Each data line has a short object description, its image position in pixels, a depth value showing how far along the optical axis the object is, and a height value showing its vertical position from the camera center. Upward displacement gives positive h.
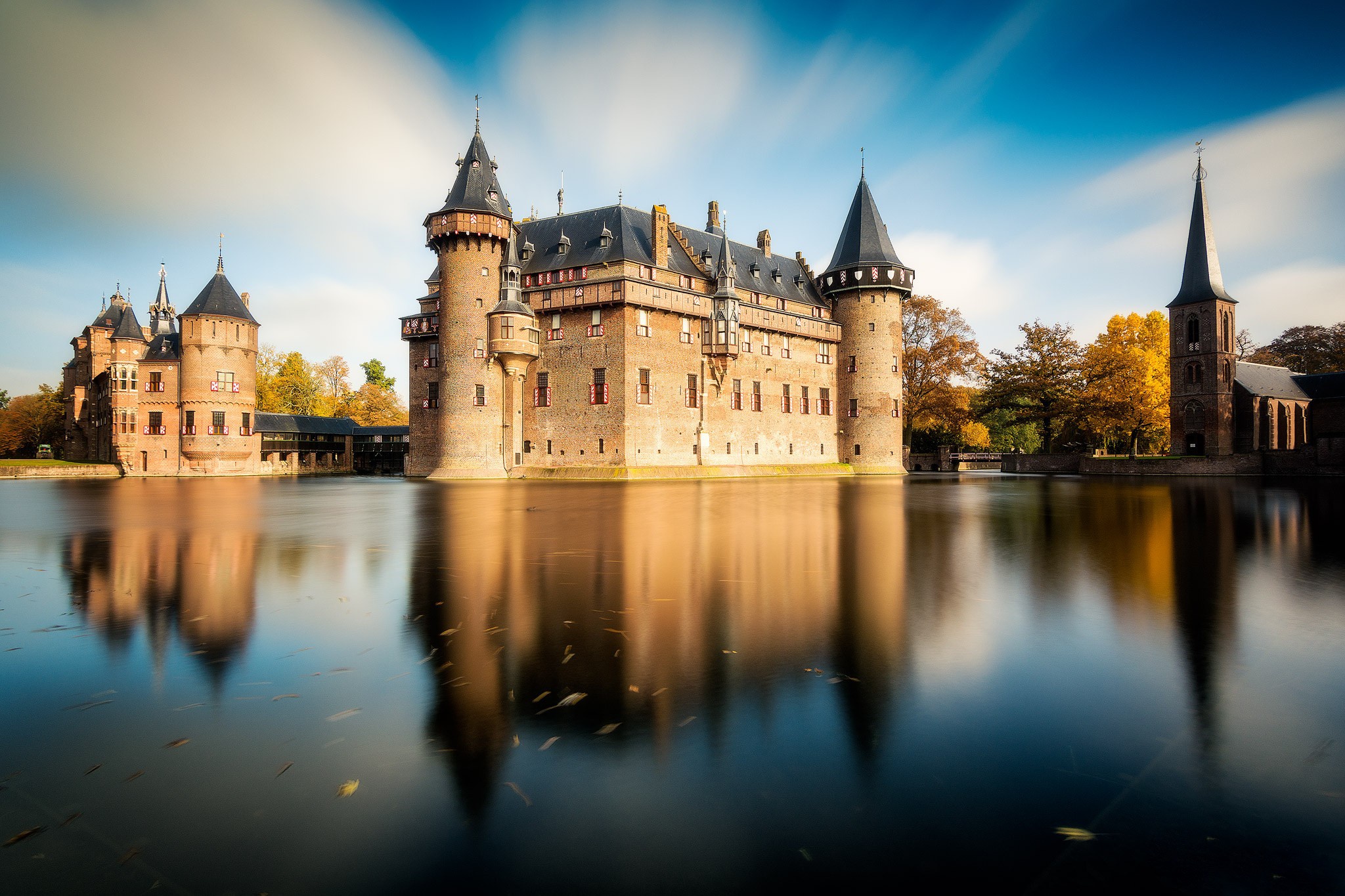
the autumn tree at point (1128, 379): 47.12 +4.92
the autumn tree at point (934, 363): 50.50 +6.58
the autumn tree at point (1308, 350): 61.59 +9.24
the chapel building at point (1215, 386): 46.47 +4.31
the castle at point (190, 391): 49.91 +5.29
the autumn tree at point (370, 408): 75.25 +5.78
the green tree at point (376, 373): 84.06 +10.65
